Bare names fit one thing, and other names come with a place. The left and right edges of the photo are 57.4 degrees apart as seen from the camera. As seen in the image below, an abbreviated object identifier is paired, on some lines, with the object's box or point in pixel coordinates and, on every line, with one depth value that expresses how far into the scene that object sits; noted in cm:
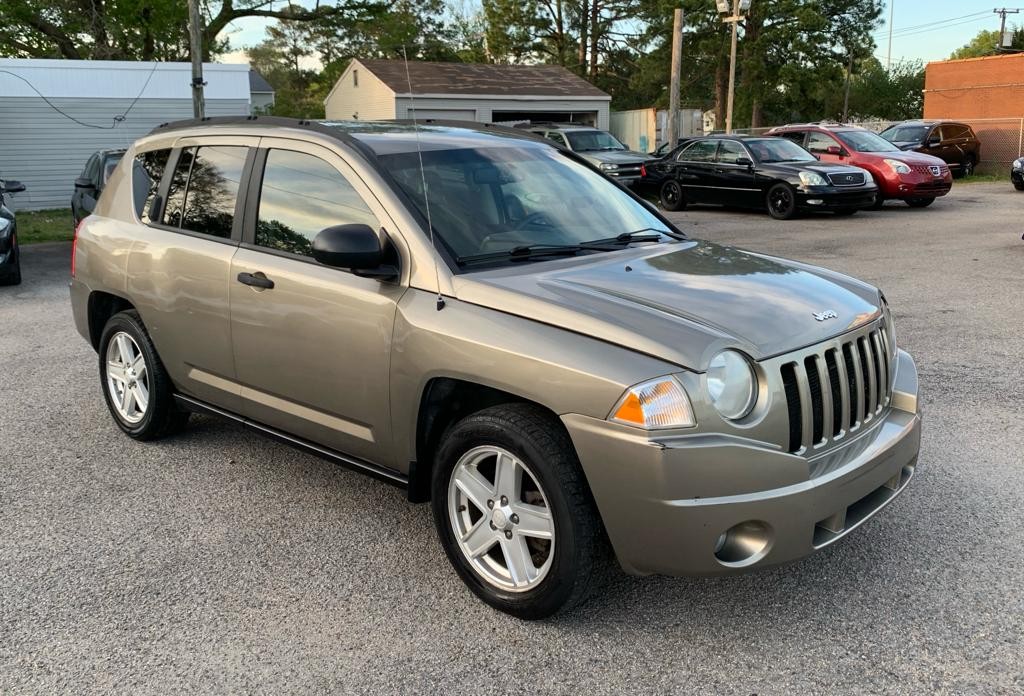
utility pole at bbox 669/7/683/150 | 2556
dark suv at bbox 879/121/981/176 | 2641
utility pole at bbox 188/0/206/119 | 1972
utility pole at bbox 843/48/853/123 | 4743
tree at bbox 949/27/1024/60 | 9217
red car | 1889
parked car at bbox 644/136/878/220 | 1747
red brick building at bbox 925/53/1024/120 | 3447
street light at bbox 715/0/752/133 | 3080
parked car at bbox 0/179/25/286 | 1125
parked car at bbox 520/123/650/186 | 2109
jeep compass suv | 303
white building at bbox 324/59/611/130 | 3494
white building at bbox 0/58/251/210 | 2277
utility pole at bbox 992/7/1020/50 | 6956
